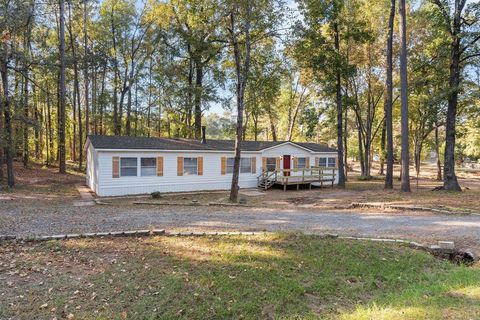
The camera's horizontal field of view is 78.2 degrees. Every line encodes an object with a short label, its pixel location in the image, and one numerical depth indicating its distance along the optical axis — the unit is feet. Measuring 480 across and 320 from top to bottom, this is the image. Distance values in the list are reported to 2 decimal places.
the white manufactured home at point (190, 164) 48.65
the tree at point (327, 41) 57.06
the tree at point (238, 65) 40.27
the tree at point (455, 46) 46.55
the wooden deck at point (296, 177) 61.36
